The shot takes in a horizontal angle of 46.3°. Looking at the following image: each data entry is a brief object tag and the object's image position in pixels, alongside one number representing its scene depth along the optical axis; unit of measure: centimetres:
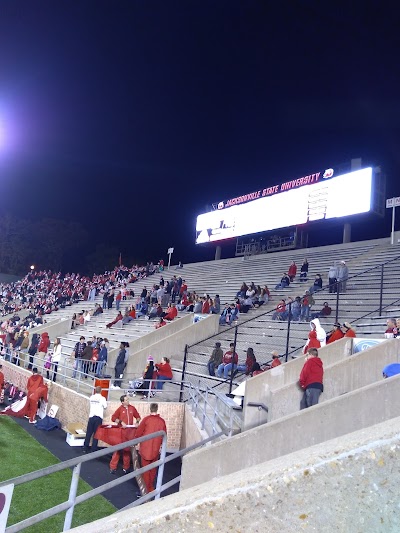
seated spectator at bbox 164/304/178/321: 2094
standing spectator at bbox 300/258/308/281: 2222
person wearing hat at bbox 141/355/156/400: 1400
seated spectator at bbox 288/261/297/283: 2290
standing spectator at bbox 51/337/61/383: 1680
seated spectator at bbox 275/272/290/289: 2197
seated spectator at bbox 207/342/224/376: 1384
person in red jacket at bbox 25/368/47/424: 1373
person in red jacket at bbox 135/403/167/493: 782
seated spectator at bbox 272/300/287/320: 1639
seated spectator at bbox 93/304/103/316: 2716
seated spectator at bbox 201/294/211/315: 2038
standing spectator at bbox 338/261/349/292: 1708
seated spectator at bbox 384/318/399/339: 997
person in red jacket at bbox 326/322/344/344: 1062
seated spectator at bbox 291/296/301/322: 1592
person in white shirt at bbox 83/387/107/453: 1095
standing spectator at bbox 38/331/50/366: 1954
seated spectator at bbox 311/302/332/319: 1495
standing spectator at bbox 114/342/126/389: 1634
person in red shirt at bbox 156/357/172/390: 1379
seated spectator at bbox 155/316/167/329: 1992
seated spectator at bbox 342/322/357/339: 1019
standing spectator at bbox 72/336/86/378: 1827
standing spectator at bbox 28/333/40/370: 1972
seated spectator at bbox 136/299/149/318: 2406
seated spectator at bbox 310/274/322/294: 1881
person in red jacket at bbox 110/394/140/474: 1047
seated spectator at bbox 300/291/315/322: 1531
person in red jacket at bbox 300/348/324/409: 738
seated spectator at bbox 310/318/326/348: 1004
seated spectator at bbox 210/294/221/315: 2031
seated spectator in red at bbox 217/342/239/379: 1305
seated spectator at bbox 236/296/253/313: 1995
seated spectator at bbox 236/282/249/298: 2145
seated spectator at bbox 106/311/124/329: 2320
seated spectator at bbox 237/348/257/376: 1205
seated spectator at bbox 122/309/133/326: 2317
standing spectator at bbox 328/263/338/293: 1744
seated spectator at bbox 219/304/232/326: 1928
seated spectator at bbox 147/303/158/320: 2246
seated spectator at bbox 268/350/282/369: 1032
